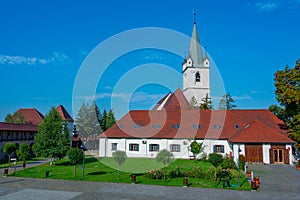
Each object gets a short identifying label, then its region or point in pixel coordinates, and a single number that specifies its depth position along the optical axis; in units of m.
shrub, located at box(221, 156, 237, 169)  21.57
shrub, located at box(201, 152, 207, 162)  31.77
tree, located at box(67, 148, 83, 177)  21.00
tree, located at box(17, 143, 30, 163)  27.03
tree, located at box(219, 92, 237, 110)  66.62
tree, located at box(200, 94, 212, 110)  54.95
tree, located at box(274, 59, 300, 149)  28.56
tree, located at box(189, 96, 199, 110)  58.53
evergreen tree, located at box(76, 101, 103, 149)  58.10
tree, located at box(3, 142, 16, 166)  26.62
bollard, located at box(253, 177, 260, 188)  16.88
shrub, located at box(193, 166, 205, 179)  20.16
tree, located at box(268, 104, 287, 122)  38.55
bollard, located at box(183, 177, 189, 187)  17.60
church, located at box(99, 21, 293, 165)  30.06
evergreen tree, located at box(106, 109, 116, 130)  68.34
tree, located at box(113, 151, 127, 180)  20.22
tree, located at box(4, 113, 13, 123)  52.21
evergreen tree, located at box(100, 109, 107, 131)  67.75
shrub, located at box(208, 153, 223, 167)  20.12
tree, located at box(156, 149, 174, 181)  20.39
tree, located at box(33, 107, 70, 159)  28.36
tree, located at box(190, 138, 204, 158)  31.74
